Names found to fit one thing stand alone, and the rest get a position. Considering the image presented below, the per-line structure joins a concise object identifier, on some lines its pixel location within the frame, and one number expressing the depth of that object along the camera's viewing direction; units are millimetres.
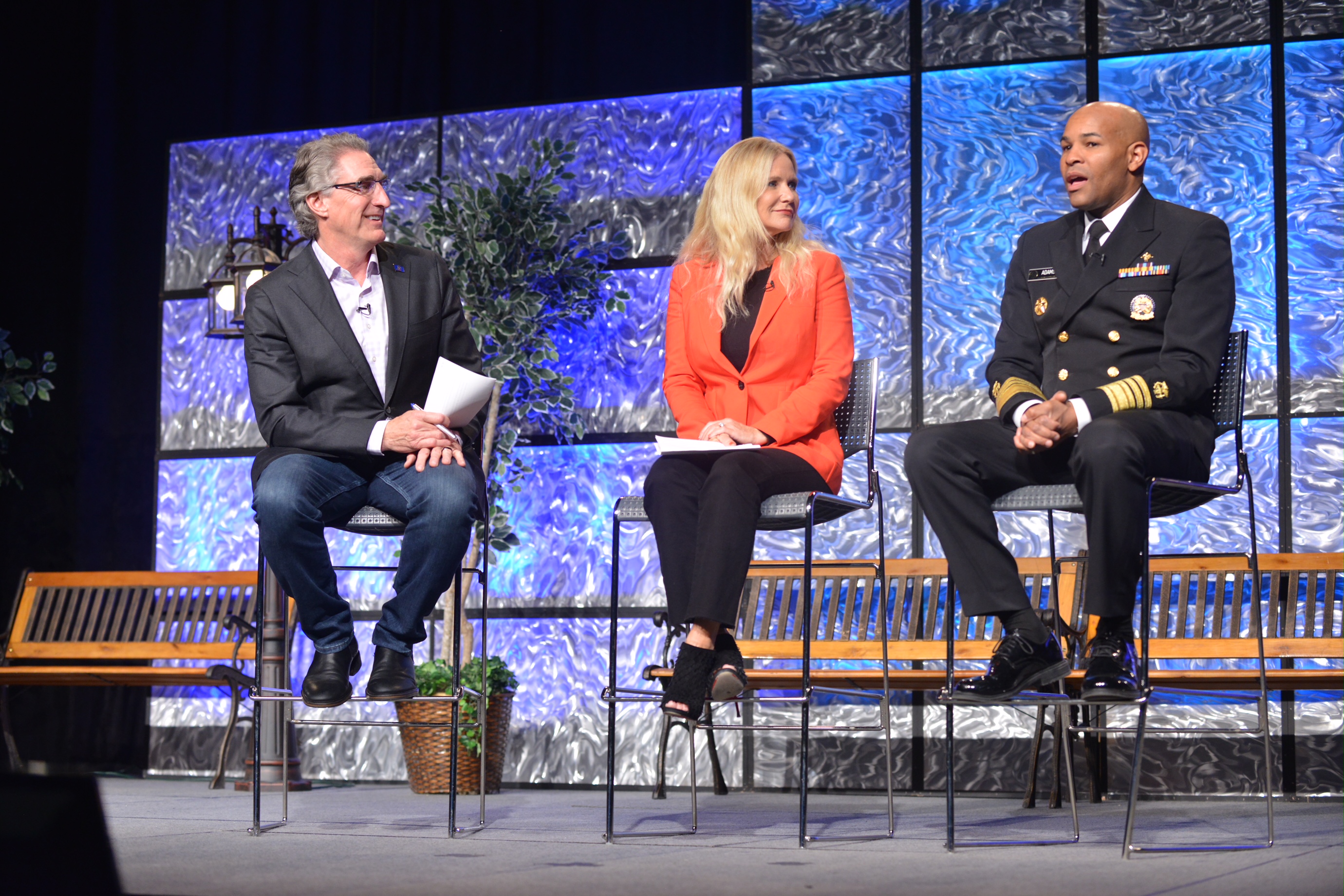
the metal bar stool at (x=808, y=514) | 5828
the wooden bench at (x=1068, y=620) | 8672
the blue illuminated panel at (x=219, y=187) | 11859
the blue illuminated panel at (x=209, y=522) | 11437
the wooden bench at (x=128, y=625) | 10461
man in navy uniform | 5340
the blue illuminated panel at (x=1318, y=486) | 9430
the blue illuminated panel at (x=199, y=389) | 11703
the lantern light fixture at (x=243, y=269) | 10242
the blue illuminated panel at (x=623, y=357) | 10812
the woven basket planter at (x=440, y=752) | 9500
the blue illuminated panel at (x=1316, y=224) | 9516
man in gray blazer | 6230
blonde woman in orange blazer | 5922
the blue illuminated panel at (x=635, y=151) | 10867
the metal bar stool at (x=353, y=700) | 6355
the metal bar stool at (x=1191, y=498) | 5453
